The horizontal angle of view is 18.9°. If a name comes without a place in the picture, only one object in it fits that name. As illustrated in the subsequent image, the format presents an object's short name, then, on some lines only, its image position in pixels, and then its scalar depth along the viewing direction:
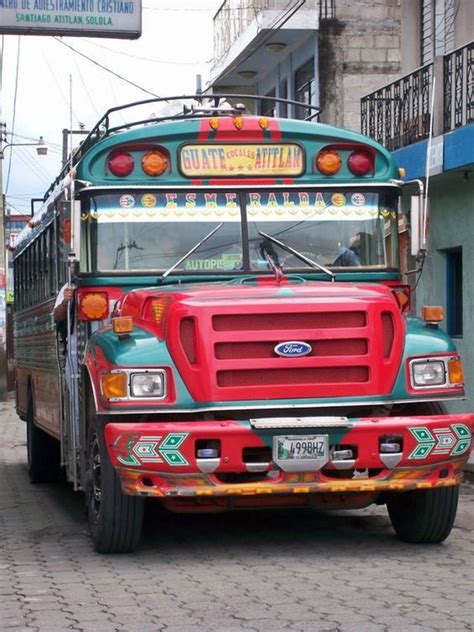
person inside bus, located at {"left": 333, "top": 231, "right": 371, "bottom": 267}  9.35
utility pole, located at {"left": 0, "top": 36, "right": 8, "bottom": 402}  33.03
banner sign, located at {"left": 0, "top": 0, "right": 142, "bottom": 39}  19.59
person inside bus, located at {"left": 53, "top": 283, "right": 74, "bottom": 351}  9.48
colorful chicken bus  7.80
